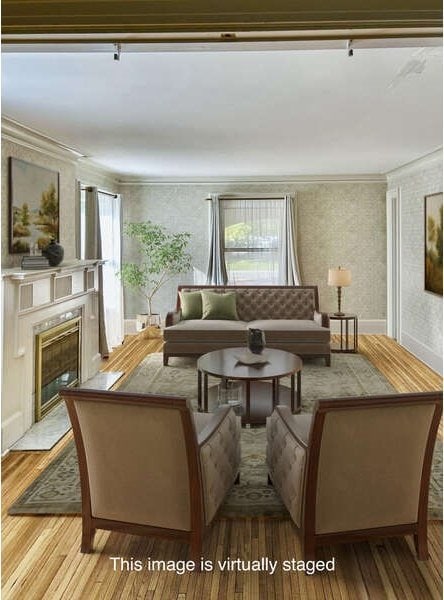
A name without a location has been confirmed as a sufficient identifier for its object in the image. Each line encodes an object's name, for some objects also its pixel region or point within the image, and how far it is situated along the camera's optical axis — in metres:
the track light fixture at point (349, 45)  1.60
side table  6.42
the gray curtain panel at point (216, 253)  7.74
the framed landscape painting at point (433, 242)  5.30
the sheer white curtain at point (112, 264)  7.01
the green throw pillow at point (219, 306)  6.29
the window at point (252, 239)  7.78
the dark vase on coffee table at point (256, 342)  4.45
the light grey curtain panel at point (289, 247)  7.69
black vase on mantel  4.39
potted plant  7.44
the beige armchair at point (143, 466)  2.06
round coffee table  3.84
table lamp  6.52
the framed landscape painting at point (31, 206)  4.20
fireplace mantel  3.57
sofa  5.73
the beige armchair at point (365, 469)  2.03
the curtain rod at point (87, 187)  6.11
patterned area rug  2.71
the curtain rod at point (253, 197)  7.71
